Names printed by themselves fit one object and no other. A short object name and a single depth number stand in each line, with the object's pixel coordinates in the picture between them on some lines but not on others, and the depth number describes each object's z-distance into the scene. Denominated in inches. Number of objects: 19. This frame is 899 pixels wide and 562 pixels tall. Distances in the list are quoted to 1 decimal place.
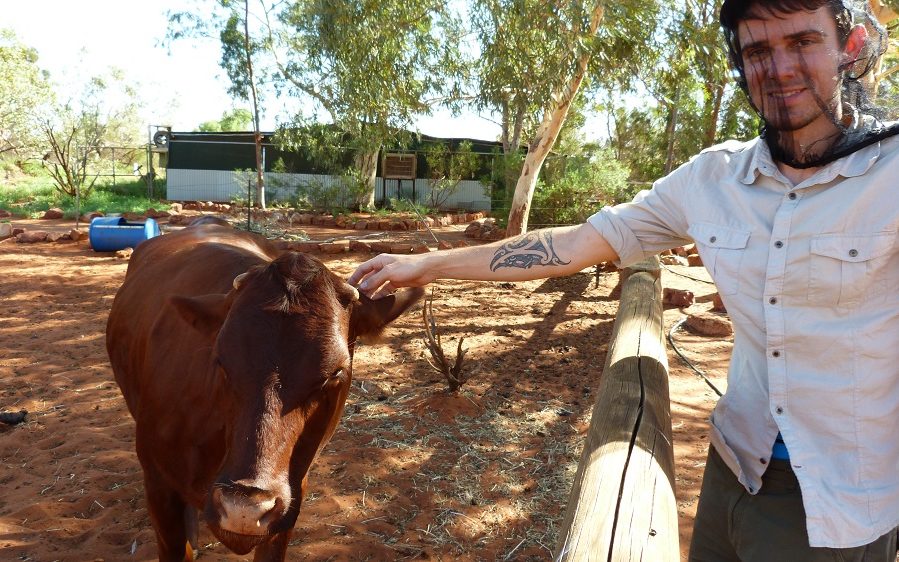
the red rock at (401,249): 509.1
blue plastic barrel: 506.3
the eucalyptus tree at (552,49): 345.7
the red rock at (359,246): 532.1
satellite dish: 1117.7
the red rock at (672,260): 503.8
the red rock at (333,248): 528.5
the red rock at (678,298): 366.3
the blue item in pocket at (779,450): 71.7
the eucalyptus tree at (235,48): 843.4
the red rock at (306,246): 528.3
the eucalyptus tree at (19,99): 1157.1
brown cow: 84.5
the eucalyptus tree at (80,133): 934.4
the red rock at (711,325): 313.6
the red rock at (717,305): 356.1
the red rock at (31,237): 570.3
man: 65.3
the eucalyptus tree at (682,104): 356.2
